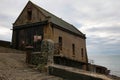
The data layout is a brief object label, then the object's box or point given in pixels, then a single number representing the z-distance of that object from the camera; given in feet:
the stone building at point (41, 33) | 33.47
